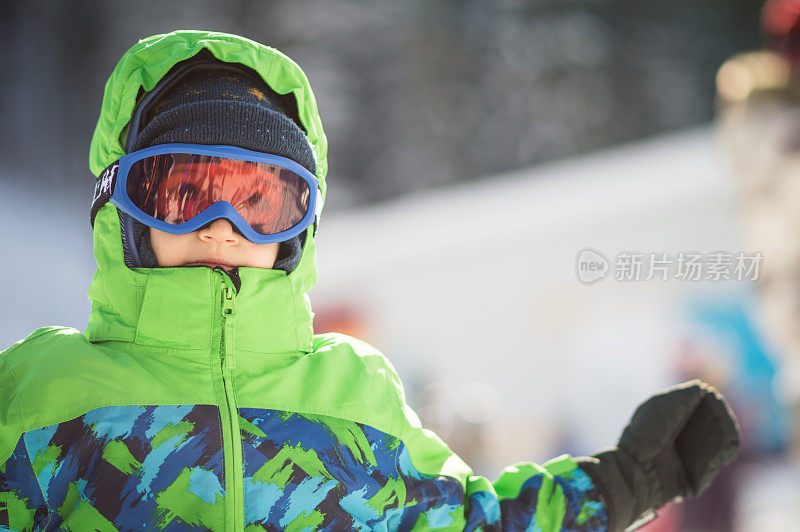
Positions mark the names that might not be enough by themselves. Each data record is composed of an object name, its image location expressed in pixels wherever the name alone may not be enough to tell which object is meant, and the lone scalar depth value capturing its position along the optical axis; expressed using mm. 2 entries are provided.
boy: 2890
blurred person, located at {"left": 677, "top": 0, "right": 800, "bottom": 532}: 4313
